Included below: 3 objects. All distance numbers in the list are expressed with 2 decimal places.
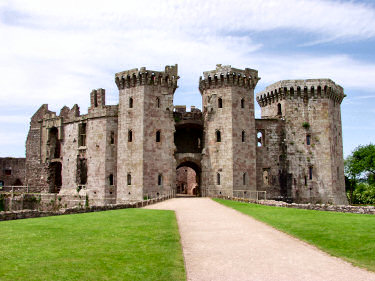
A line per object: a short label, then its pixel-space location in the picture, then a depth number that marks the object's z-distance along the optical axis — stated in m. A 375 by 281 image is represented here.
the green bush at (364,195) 55.54
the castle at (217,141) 38.28
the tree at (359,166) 59.31
